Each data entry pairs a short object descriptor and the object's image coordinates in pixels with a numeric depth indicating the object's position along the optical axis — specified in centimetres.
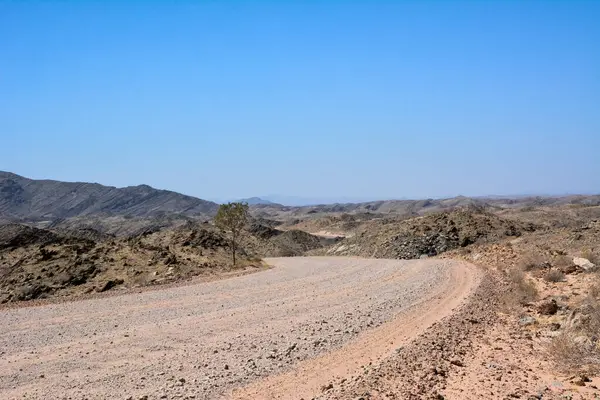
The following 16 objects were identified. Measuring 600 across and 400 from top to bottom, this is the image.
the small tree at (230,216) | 4094
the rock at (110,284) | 2535
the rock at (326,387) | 987
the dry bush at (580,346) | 990
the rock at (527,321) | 1436
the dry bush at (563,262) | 2197
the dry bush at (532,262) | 2367
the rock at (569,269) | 2095
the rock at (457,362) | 1080
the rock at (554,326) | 1329
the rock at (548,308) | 1529
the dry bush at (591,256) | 2119
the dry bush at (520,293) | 1753
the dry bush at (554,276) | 1998
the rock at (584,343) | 1047
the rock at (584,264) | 2029
